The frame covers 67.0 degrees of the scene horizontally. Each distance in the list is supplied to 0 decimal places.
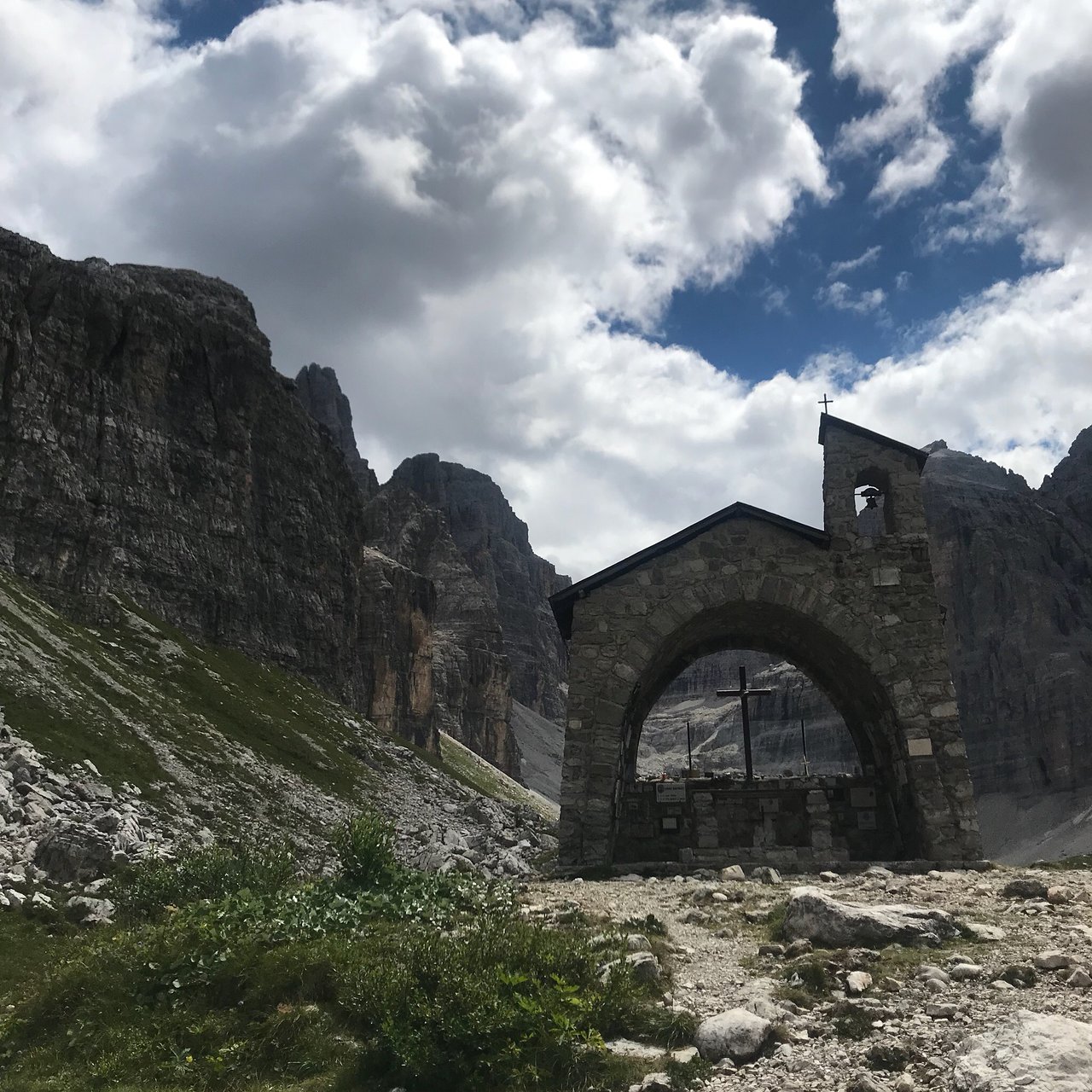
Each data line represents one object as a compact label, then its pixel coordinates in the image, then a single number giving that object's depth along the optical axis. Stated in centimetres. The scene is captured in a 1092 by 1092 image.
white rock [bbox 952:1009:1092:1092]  523
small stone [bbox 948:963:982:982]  737
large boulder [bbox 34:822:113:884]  1966
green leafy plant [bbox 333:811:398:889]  1216
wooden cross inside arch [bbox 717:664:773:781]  2829
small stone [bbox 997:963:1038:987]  718
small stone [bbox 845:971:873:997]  730
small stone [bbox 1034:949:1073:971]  747
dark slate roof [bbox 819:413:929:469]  2159
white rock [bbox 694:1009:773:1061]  641
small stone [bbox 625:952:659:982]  807
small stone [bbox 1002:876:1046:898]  1171
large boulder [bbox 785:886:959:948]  872
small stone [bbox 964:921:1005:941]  884
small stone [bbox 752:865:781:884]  1448
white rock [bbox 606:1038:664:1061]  663
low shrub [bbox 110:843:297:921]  1262
